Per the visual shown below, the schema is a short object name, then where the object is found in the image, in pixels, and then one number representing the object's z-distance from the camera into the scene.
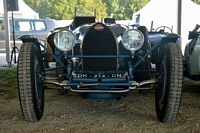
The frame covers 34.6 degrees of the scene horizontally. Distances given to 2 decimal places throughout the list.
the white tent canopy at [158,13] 19.41
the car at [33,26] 14.94
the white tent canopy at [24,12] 21.03
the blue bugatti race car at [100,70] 3.58
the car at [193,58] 5.21
